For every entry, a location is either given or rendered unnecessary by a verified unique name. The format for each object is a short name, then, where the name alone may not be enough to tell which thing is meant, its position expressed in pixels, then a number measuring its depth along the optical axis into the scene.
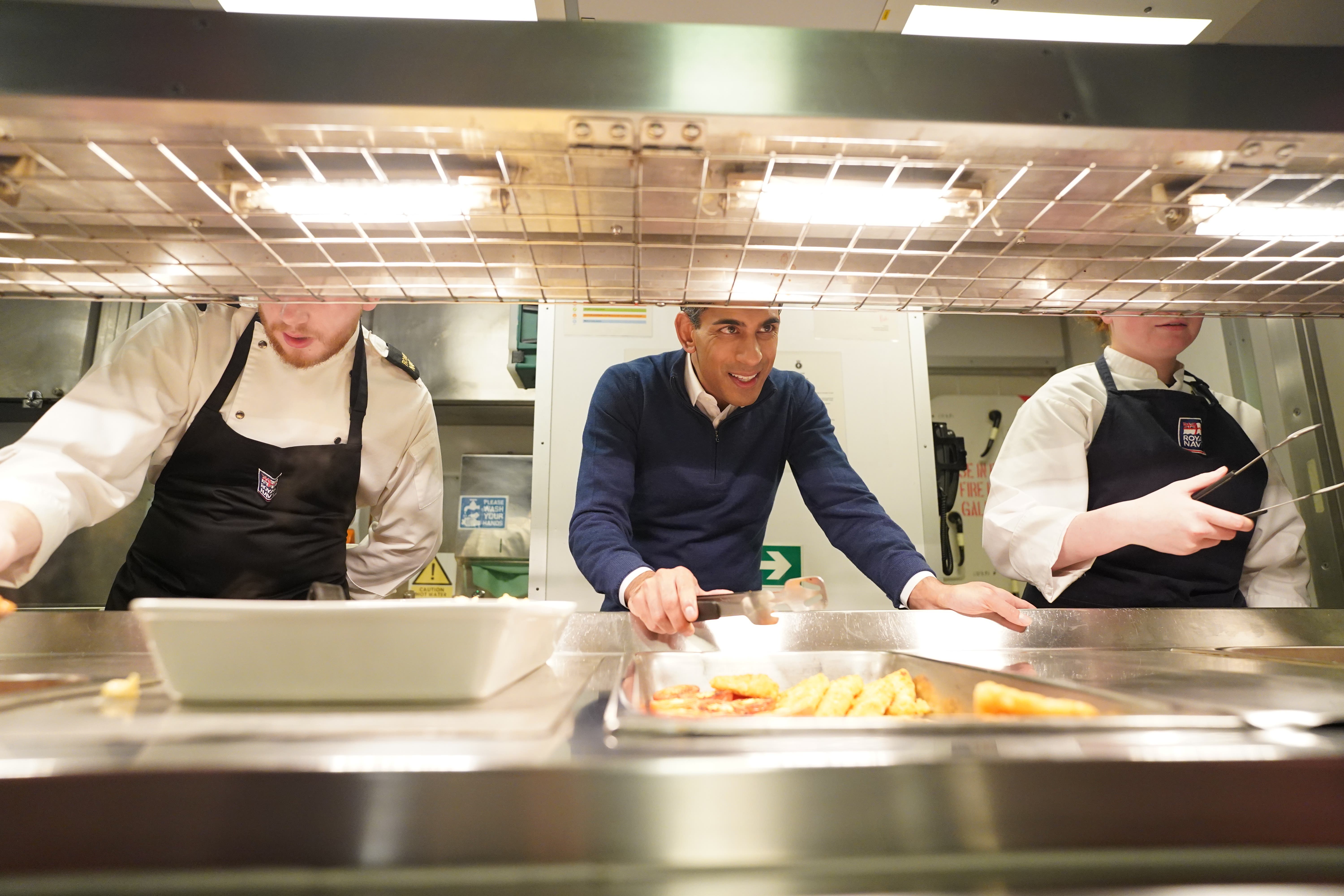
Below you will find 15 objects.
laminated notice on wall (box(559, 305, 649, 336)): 2.24
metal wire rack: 0.70
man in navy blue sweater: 1.42
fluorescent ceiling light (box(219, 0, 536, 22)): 1.83
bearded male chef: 1.21
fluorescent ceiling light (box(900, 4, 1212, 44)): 1.96
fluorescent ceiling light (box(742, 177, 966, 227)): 0.75
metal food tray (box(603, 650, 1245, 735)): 0.48
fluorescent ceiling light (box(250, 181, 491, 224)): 0.74
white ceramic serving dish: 0.52
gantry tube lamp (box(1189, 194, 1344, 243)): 0.79
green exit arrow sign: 2.17
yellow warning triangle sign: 3.05
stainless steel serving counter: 0.40
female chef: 1.31
